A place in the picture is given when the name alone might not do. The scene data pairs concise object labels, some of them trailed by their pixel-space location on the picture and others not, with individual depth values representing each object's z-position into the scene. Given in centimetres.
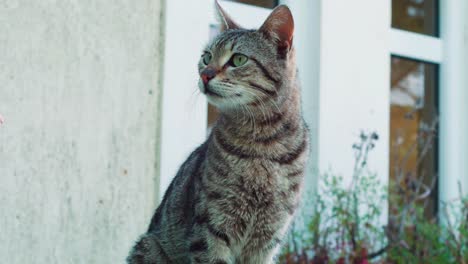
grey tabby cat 221
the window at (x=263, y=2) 368
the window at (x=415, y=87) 421
